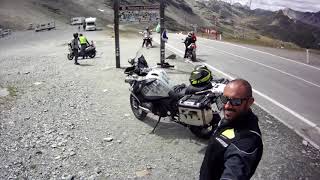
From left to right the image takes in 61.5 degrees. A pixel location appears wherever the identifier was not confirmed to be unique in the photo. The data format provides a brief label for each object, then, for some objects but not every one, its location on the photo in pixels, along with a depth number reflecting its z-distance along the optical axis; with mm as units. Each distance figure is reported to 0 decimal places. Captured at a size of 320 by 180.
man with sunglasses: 2133
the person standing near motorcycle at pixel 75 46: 14546
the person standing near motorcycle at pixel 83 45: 16603
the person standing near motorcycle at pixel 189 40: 16188
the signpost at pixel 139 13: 12640
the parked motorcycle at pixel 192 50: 15860
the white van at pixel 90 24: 40593
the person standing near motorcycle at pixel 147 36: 20826
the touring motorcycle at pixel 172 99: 5477
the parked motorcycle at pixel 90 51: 16643
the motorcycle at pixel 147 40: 20967
